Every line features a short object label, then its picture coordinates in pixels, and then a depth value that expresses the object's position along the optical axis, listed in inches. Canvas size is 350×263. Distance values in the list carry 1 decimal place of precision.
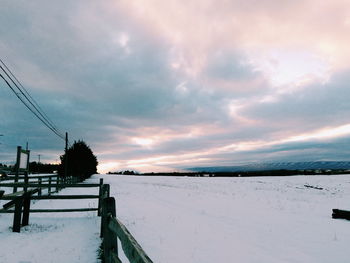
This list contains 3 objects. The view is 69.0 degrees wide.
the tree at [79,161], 1705.2
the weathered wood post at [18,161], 500.9
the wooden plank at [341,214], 439.4
